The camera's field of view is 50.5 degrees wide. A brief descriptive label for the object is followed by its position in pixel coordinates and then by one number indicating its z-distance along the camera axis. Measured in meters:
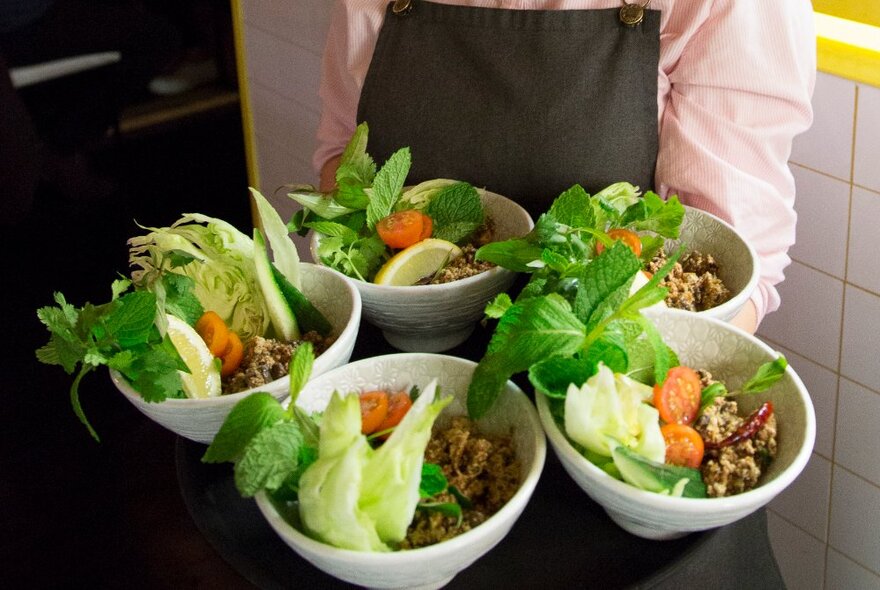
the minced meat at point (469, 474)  0.87
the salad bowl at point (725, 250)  1.14
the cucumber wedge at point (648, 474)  0.86
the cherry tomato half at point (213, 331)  1.13
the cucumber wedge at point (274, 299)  1.15
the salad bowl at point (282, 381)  1.01
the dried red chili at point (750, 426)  0.93
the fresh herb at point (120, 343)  1.01
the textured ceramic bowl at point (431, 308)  1.17
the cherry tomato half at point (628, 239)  1.14
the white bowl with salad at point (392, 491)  0.82
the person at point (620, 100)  1.35
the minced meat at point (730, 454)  0.90
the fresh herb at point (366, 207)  1.27
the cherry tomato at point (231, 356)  1.13
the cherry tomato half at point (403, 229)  1.26
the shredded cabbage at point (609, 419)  0.89
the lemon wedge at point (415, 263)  1.22
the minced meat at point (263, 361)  1.08
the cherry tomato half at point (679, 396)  0.96
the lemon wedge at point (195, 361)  1.06
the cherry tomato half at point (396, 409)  0.99
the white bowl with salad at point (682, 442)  0.87
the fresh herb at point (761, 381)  0.98
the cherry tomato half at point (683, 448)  0.92
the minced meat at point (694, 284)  1.16
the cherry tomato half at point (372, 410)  0.99
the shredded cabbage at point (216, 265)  1.20
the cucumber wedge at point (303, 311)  1.18
